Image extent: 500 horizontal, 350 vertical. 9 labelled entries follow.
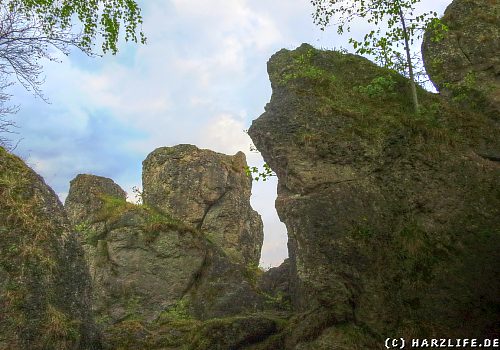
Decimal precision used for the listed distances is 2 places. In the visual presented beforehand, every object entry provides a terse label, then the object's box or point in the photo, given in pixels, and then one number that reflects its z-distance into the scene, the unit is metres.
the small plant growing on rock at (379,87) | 14.73
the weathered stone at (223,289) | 20.70
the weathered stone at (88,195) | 27.72
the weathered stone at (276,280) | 18.98
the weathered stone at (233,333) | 13.38
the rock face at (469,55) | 15.49
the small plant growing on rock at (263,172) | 17.28
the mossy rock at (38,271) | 9.00
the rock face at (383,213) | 11.27
